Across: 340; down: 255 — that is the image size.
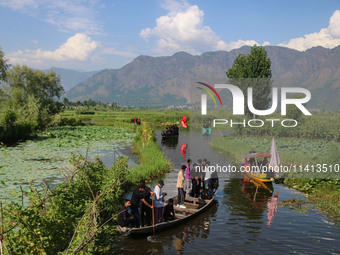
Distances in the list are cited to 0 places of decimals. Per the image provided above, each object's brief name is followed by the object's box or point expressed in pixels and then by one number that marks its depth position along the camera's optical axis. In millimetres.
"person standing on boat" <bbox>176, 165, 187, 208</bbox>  14016
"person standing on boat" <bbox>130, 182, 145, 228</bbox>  11500
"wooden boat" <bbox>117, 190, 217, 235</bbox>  11194
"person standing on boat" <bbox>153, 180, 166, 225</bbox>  11992
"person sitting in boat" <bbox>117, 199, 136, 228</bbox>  10938
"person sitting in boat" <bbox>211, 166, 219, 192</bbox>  16678
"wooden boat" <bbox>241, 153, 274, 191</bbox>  19047
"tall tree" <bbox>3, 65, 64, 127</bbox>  49562
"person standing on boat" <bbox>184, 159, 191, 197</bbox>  15592
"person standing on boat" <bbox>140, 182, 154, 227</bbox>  11789
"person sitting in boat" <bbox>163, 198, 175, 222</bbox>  12609
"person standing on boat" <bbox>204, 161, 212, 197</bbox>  16219
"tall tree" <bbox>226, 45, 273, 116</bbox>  48250
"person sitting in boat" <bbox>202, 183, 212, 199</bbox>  15957
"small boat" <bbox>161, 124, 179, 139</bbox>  49406
